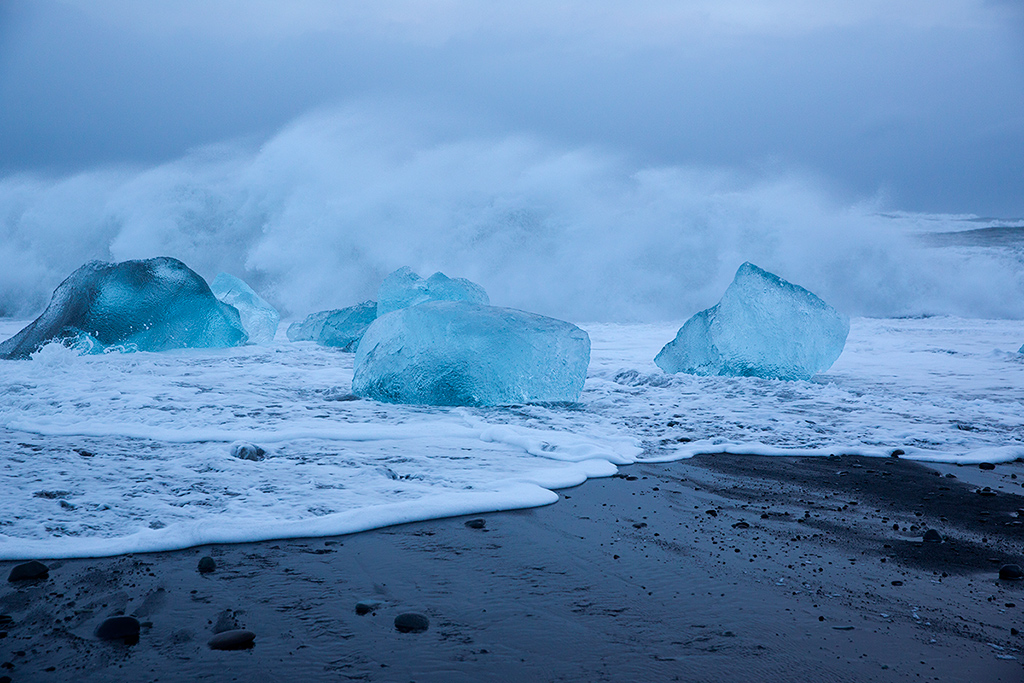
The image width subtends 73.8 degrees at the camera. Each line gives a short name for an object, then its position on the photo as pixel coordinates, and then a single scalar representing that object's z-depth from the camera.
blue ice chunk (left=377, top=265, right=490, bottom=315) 8.01
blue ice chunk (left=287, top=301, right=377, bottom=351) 9.15
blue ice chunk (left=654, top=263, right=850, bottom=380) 5.83
